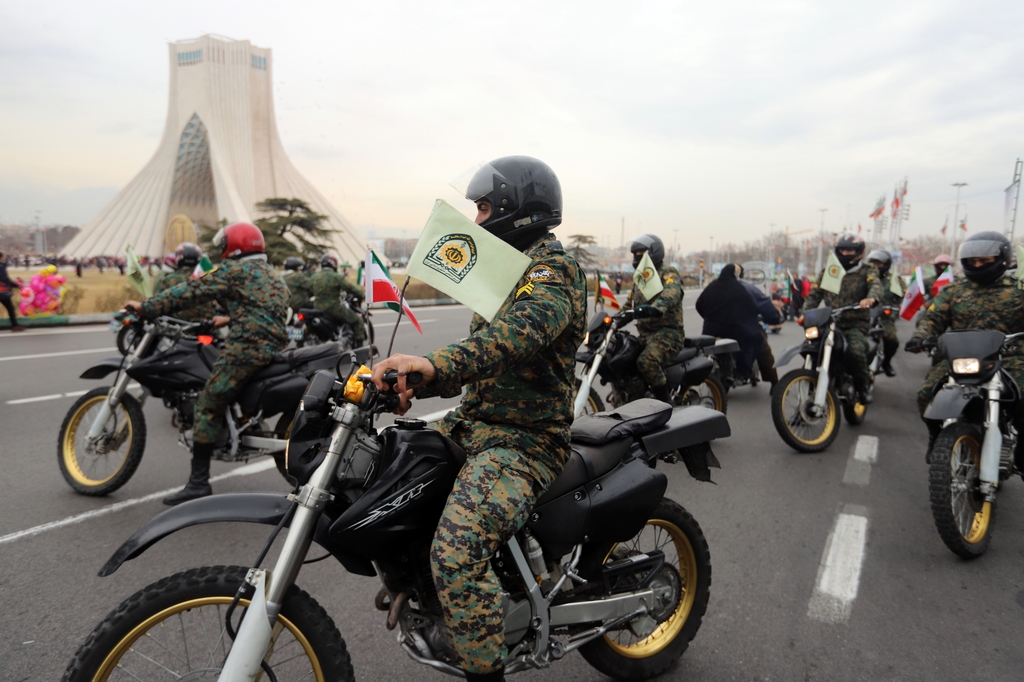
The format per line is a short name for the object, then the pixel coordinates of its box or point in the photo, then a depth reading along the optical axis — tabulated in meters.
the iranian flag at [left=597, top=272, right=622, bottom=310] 8.95
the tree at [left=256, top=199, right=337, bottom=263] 43.28
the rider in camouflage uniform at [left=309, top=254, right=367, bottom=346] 11.71
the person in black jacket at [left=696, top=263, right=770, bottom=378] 7.97
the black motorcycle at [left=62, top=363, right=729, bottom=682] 1.90
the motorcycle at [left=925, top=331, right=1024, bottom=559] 3.90
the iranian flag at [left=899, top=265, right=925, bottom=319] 8.22
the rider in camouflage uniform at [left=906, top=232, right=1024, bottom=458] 4.84
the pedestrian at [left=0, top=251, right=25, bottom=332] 13.72
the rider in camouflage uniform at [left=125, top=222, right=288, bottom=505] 4.64
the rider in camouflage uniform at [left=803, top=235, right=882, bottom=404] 6.80
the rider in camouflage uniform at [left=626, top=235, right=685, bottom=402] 6.21
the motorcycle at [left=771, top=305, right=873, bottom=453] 6.14
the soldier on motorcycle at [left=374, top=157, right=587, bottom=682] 2.03
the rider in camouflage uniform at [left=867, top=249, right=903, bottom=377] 9.71
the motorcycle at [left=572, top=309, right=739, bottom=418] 6.02
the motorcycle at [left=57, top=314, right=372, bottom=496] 4.75
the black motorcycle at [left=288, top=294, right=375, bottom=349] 11.70
